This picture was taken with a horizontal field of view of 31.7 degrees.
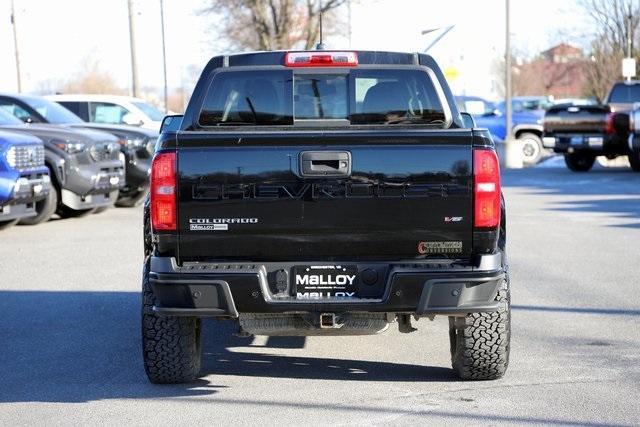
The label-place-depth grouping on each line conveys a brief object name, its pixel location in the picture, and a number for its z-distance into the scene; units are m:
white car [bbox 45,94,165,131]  20.62
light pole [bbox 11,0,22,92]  46.38
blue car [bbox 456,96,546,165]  30.91
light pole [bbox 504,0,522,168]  28.48
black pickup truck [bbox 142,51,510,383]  5.72
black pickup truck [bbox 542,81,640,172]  23.75
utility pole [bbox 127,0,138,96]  30.06
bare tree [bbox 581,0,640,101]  39.72
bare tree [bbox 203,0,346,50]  41.16
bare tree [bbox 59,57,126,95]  74.06
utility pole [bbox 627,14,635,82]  35.86
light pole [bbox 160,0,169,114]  48.72
